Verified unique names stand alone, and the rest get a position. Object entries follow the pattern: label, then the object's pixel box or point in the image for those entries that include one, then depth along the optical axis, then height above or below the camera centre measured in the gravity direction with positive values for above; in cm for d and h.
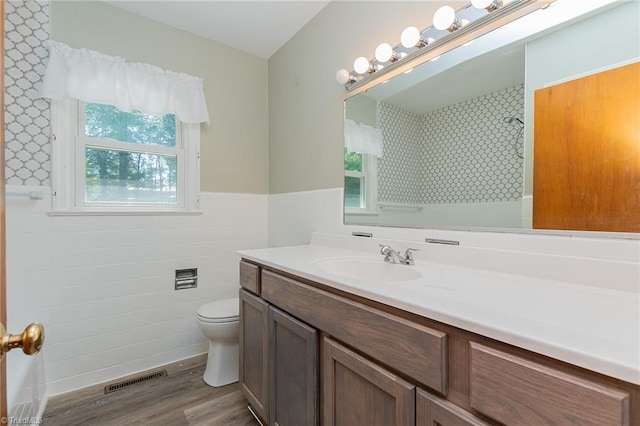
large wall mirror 85 +36
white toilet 175 -83
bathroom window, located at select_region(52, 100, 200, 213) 173 +35
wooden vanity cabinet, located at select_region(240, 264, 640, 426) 47 -38
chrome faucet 121 -19
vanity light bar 102 +74
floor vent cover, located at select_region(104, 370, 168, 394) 176 -110
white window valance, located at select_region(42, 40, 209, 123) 164 +82
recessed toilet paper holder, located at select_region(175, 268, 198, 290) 210 -50
